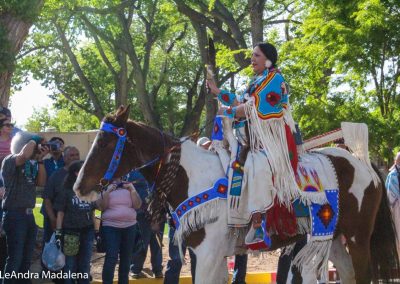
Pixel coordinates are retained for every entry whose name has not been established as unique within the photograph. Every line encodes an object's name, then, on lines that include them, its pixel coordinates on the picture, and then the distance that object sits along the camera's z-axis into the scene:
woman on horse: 6.56
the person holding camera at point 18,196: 8.05
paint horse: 6.33
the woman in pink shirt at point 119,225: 8.59
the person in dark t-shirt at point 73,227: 8.17
